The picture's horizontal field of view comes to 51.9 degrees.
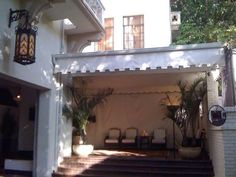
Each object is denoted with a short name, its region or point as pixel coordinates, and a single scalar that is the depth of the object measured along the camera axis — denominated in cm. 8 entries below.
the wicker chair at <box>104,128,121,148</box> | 1233
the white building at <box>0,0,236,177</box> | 660
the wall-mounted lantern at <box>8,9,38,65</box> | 613
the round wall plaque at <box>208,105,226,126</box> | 593
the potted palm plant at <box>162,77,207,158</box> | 894
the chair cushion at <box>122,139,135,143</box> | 1219
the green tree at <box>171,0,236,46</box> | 1291
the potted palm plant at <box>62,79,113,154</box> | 969
